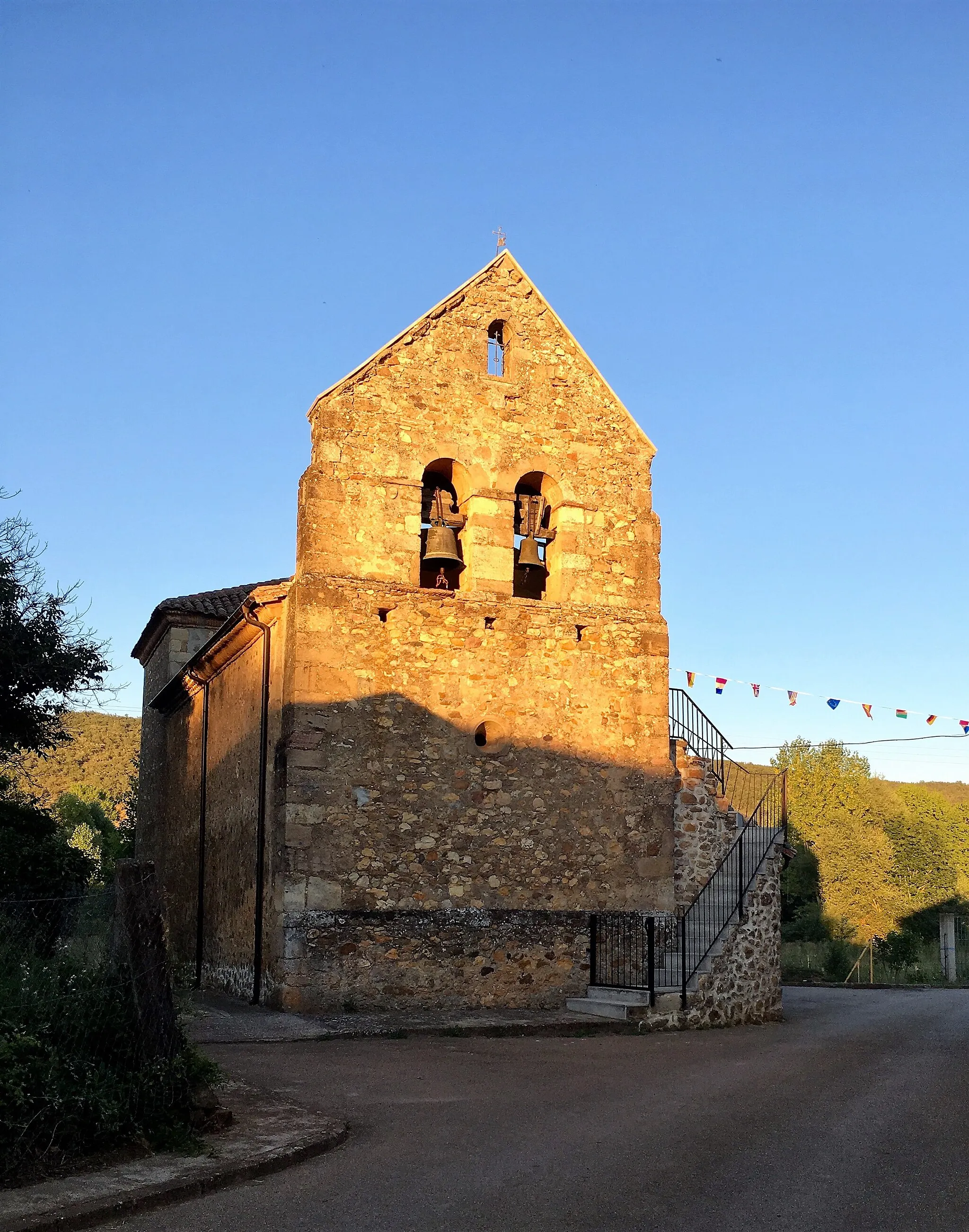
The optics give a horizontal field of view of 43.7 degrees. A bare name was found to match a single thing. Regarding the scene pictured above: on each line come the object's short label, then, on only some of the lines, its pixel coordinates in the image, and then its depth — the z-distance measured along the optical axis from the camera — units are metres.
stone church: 15.38
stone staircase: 14.84
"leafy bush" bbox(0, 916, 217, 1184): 6.59
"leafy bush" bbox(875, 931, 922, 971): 35.66
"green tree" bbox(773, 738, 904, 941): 50.47
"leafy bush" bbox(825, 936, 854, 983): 30.23
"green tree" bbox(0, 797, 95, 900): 15.46
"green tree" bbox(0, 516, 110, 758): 17.36
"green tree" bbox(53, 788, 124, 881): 39.62
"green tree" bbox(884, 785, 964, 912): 55.44
